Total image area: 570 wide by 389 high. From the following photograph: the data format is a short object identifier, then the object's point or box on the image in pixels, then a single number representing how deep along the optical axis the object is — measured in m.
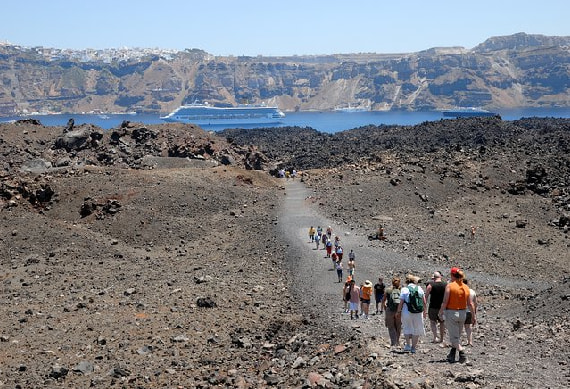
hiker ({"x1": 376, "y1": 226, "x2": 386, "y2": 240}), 28.05
